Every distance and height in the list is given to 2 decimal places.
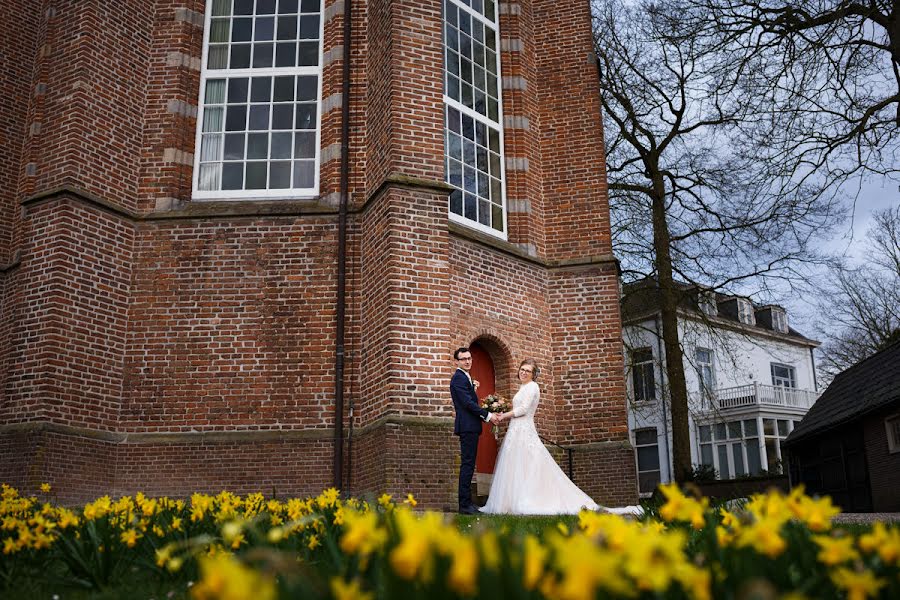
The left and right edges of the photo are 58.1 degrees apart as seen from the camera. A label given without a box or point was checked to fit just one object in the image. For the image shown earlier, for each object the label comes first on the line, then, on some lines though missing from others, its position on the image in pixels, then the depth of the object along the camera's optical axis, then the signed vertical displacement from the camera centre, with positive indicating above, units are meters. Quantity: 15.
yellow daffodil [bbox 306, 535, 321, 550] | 4.13 -0.21
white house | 34.06 +3.01
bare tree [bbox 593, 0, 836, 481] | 18.05 +7.16
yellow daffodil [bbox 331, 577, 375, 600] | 1.86 -0.21
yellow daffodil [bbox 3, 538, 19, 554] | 4.43 -0.21
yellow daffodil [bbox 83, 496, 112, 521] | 4.77 -0.03
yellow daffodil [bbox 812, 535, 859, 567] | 2.51 -0.18
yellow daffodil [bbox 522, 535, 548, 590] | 1.86 -0.15
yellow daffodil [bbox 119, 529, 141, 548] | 4.39 -0.18
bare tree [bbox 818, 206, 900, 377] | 28.22 +5.98
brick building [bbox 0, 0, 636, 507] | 11.17 +3.74
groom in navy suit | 10.12 +0.96
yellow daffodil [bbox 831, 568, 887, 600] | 2.15 -0.24
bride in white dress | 10.39 +0.30
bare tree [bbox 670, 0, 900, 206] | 11.12 +5.88
